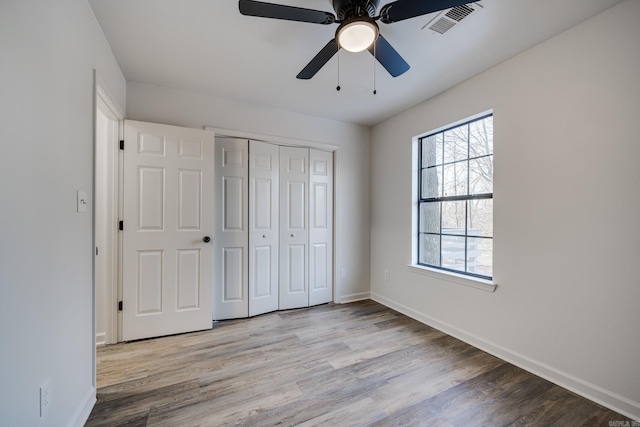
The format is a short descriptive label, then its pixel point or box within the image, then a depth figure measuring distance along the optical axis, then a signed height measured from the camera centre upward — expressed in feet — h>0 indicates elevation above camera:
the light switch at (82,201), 4.85 +0.23
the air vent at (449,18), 5.21 +4.19
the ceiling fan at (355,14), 4.13 +3.38
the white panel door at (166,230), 7.95 -0.53
